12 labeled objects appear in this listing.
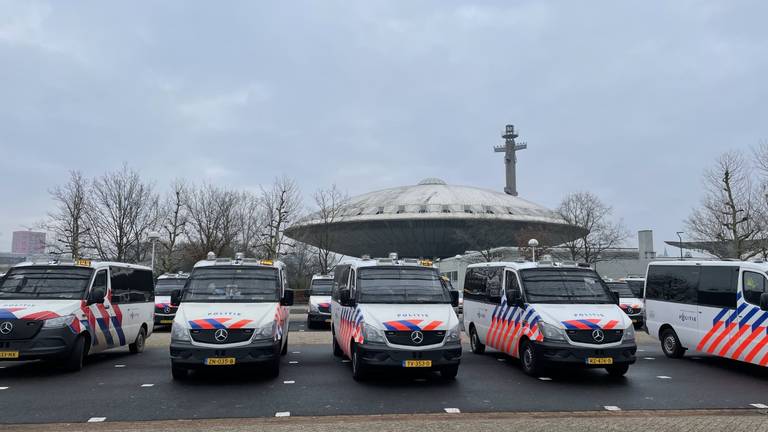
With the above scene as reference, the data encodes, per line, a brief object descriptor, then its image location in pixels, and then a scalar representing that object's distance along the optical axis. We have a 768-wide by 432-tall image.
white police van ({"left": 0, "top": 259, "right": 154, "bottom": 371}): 10.38
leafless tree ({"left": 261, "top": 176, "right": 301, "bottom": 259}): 39.66
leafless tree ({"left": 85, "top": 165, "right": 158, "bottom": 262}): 38.41
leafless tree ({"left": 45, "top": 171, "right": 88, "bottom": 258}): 37.38
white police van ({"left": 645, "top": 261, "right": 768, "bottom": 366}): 11.02
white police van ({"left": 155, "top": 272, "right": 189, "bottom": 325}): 20.58
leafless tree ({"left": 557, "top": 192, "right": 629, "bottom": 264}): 45.81
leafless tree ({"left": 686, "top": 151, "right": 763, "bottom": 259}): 31.81
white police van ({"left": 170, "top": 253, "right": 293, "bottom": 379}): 9.72
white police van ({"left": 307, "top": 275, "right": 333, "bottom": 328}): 21.11
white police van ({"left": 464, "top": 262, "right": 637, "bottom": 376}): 10.17
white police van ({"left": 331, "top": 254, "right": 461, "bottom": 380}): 9.66
